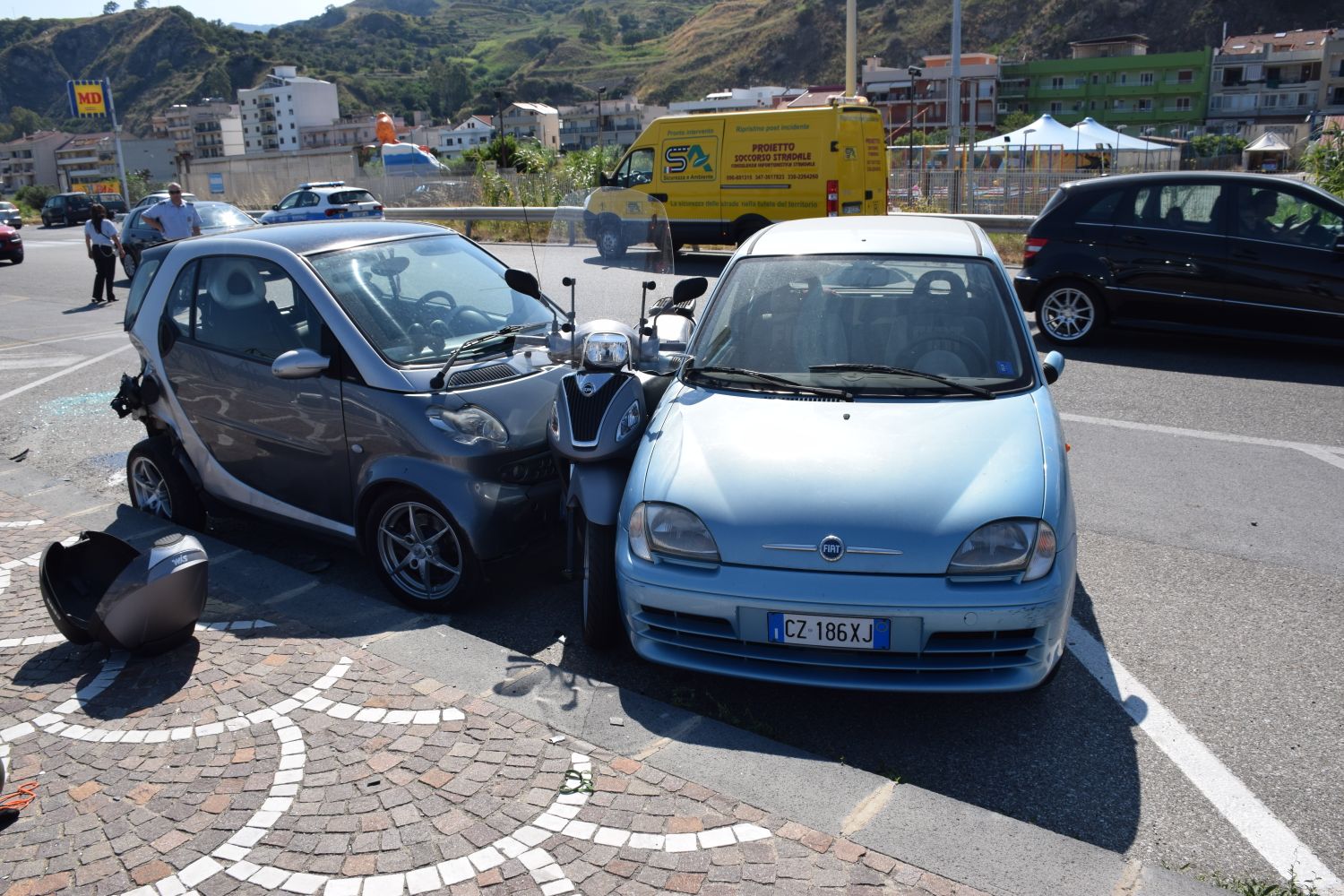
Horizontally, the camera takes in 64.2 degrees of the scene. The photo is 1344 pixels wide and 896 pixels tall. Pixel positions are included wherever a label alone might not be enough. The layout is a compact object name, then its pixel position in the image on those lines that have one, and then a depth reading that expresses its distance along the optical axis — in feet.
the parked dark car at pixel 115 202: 149.79
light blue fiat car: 11.86
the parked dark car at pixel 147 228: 64.54
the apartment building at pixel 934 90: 315.99
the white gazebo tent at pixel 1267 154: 131.85
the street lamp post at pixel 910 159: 78.23
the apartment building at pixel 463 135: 448.24
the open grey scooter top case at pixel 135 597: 13.48
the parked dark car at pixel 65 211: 149.59
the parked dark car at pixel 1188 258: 30.86
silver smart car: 16.19
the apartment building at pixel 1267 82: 298.56
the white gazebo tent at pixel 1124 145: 112.16
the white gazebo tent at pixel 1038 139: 120.88
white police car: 90.27
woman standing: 57.57
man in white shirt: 54.08
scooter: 14.20
